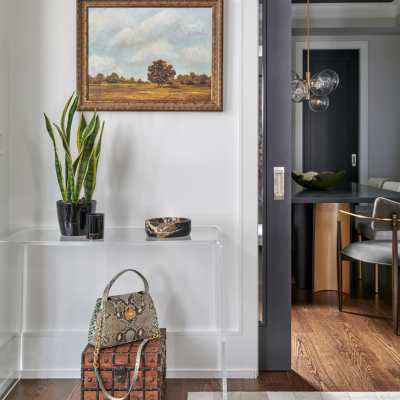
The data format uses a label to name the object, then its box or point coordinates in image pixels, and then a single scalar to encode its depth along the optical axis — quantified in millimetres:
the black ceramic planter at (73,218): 2150
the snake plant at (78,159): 2186
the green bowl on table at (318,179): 4188
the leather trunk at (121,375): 1984
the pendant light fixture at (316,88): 4773
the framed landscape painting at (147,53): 2367
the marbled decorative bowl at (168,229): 2074
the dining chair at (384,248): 2979
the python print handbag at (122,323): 2006
